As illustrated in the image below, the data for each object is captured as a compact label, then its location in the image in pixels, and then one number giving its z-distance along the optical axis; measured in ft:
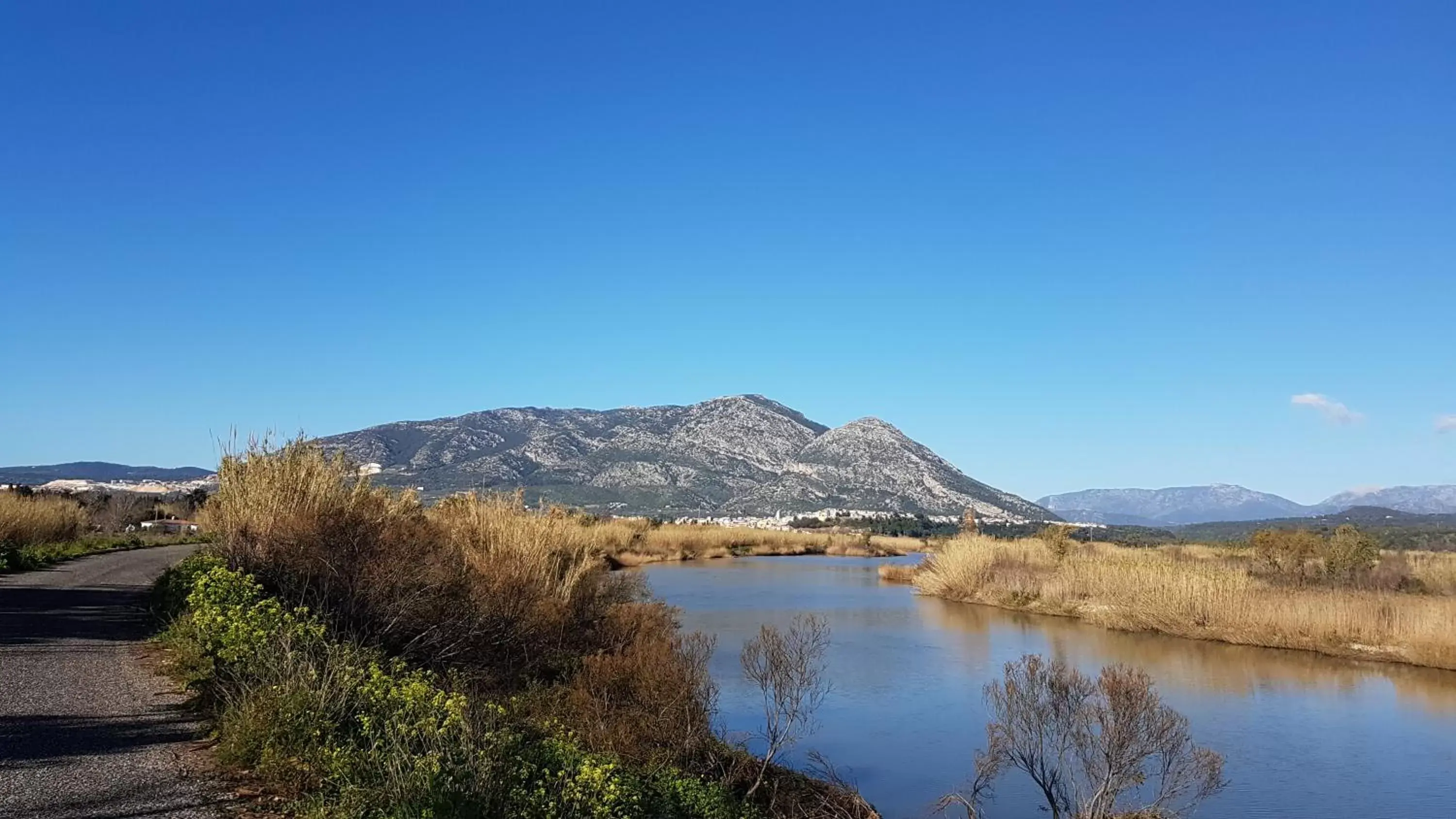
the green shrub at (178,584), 39.65
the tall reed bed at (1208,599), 76.79
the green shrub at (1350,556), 97.96
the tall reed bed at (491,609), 36.35
